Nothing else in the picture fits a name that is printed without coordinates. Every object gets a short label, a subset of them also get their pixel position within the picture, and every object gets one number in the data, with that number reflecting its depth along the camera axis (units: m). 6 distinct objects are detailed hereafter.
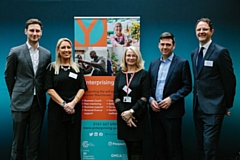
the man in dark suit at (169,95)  3.39
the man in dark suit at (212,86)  3.11
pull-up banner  3.88
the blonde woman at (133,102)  3.44
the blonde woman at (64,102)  3.49
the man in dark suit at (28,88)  3.40
